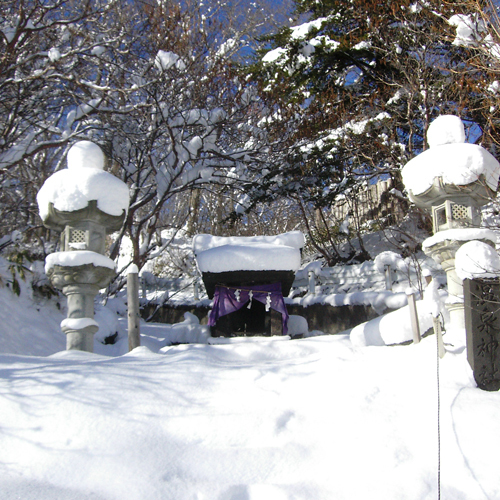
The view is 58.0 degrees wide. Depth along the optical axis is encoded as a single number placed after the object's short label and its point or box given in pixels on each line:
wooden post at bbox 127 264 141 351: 6.06
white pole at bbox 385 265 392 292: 10.21
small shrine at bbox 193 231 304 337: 7.45
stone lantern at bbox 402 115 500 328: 5.39
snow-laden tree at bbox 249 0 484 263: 10.42
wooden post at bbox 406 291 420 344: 4.97
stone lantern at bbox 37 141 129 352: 5.68
